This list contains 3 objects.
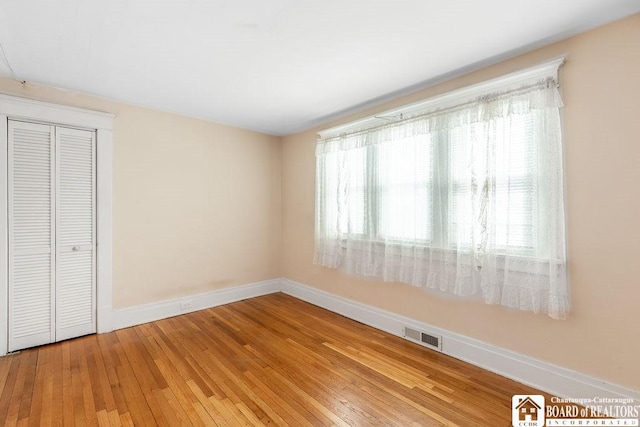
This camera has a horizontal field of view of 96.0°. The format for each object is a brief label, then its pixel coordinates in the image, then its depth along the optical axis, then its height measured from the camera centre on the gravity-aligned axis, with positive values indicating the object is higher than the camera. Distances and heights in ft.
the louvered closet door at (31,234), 8.84 -0.56
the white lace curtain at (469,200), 6.77 +0.39
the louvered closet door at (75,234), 9.59 -0.60
